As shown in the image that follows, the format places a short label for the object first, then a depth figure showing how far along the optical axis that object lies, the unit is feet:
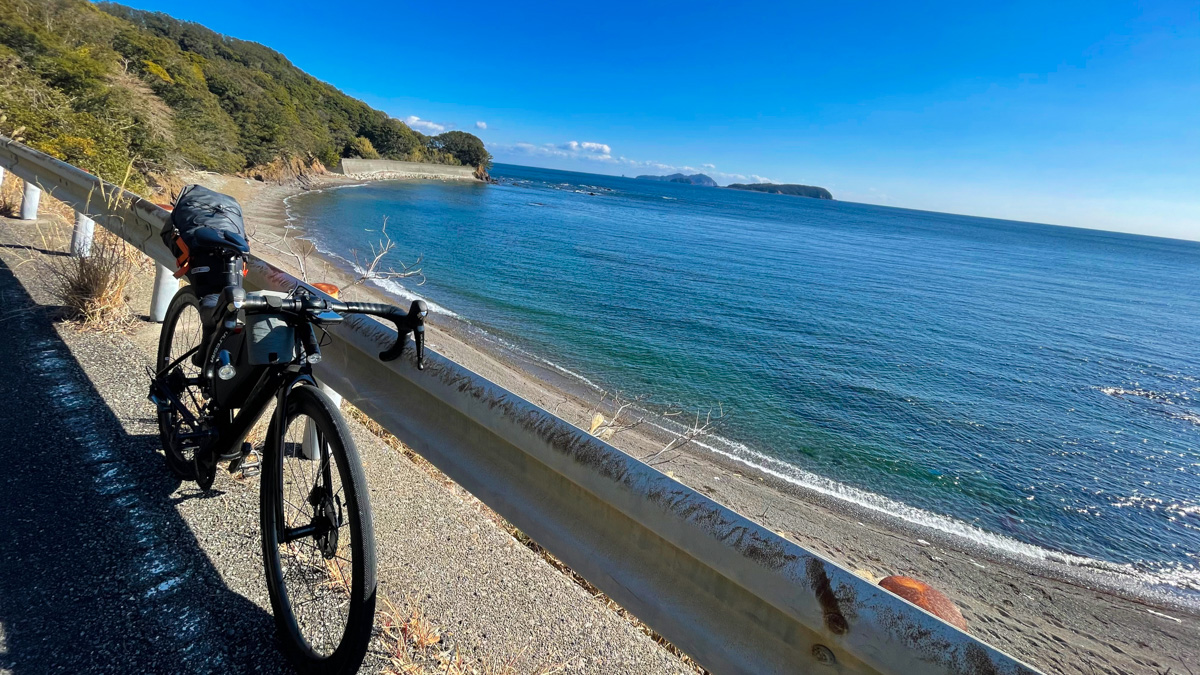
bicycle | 5.31
